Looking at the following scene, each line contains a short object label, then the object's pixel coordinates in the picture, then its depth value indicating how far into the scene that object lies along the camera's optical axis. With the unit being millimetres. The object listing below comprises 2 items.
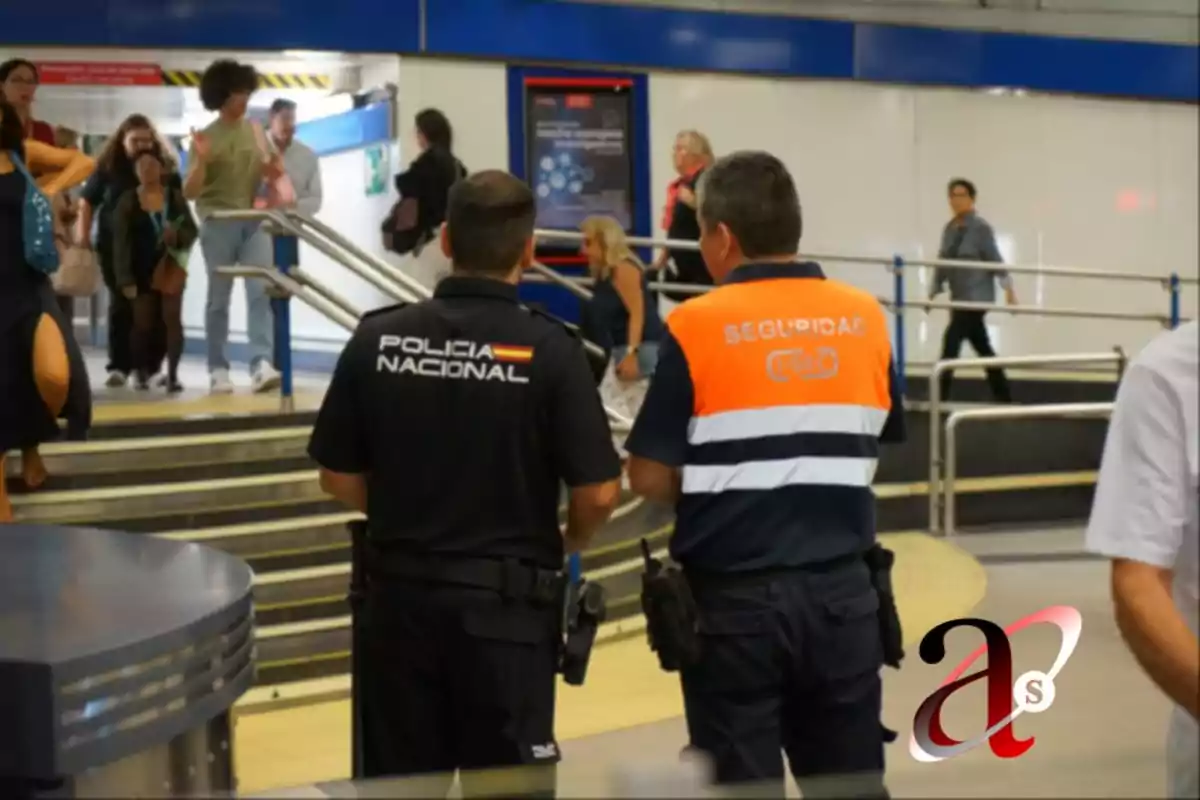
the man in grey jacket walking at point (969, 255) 9852
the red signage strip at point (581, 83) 9891
